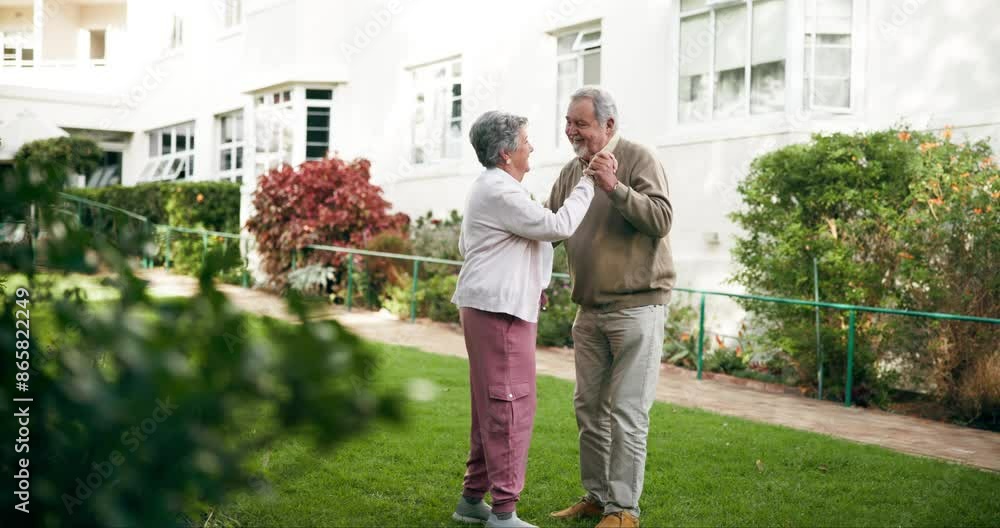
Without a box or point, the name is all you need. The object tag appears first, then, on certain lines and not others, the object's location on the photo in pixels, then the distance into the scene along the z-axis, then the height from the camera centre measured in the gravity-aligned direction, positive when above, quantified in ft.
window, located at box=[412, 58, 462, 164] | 53.16 +7.29
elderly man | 14.70 -0.71
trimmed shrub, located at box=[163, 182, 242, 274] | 62.44 +1.98
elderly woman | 14.19 -0.66
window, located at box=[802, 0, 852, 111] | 35.12 +7.17
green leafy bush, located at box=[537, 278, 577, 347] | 36.94 -2.89
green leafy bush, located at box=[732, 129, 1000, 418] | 26.07 +0.32
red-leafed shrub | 48.70 +1.38
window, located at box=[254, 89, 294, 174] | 59.62 +6.77
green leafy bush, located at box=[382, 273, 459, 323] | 41.65 -2.42
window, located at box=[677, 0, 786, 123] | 36.37 +7.48
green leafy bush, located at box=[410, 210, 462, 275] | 43.78 +0.15
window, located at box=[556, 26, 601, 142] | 45.01 +8.65
